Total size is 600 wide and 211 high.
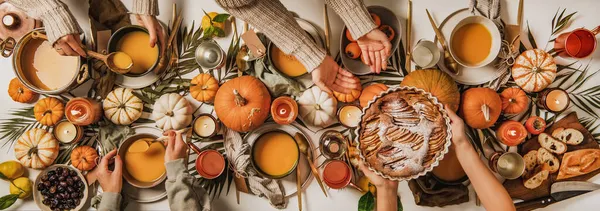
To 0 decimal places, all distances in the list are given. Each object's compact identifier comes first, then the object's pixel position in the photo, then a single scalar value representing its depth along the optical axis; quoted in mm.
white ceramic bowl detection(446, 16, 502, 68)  1753
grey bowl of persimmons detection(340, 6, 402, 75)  1810
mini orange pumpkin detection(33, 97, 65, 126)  1887
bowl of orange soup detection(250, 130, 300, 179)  1822
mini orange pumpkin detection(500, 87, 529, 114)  1736
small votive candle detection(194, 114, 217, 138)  1832
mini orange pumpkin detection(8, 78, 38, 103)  1925
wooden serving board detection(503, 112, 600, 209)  1780
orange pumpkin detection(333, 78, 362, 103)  1785
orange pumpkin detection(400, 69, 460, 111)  1676
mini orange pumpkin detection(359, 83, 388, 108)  1747
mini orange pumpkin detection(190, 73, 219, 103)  1839
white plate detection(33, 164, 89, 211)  1867
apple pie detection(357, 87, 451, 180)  1582
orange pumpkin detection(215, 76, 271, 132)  1712
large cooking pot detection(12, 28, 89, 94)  1817
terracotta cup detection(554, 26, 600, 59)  1729
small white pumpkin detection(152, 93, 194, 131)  1805
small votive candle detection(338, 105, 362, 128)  1795
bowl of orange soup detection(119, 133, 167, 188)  1849
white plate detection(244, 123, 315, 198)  1849
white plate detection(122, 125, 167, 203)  1888
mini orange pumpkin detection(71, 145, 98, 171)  1861
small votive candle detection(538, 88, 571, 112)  1766
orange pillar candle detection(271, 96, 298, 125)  1749
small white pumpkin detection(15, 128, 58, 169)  1880
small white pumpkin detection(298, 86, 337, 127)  1772
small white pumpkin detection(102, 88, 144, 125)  1854
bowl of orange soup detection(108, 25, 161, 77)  1897
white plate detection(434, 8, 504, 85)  1802
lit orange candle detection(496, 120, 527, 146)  1737
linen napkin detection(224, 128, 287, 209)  1791
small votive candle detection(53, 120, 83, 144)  1886
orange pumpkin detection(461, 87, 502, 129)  1674
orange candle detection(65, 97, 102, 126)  1819
